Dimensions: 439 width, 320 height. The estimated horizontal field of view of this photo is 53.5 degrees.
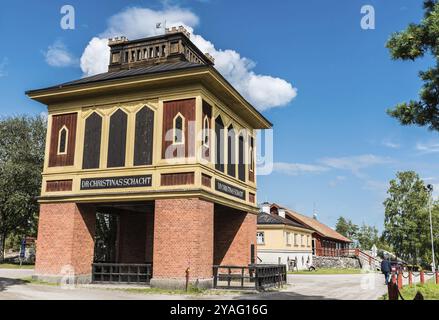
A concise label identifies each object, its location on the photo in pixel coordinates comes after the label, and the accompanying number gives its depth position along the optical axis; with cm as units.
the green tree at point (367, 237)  10306
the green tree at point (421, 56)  1180
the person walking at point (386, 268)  2201
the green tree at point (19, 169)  3734
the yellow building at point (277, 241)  4244
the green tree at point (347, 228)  11244
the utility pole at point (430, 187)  3875
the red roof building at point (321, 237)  5188
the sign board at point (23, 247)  4059
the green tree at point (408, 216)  5947
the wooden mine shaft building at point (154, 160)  1862
